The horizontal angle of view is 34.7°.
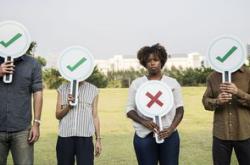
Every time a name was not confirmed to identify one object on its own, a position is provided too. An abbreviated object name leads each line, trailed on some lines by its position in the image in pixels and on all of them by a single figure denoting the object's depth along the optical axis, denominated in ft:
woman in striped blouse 10.22
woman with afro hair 10.11
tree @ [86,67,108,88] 77.42
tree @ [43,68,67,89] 66.23
